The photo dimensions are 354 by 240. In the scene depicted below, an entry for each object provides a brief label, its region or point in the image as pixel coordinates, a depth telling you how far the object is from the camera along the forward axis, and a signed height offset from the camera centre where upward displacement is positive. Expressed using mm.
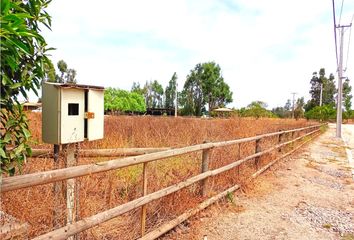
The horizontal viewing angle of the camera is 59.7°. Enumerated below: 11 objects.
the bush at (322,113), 59656 +319
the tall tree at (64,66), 47447 +7123
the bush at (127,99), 70644 +3299
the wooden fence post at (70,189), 2717 -697
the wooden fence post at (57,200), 2711 -799
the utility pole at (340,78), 22906 +2795
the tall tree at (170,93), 91625 +6075
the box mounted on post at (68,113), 2588 -12
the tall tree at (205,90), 71375 +5429
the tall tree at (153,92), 96150 +6166
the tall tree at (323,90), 88125 +7250
